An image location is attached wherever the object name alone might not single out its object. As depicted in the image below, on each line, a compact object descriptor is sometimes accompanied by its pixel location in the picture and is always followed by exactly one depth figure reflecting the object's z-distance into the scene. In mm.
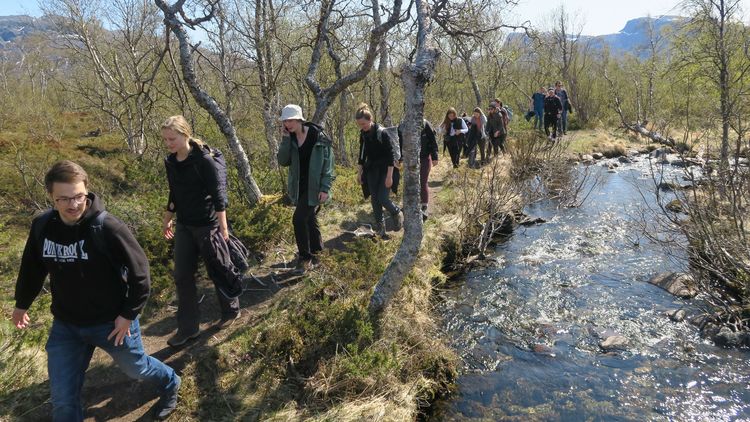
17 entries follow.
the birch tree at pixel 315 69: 7431
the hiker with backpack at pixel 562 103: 16141
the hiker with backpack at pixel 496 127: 12575
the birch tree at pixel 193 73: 6273
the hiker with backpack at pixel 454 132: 11219
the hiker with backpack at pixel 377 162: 6105
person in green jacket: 4871
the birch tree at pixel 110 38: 17031
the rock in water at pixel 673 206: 8727
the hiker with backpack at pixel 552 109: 14953
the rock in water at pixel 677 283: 6145
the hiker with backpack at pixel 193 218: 3764
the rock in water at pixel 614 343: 5148
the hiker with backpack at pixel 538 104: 17156
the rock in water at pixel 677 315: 5629
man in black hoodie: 2629
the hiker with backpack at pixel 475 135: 11977
